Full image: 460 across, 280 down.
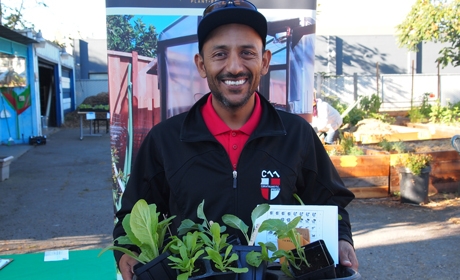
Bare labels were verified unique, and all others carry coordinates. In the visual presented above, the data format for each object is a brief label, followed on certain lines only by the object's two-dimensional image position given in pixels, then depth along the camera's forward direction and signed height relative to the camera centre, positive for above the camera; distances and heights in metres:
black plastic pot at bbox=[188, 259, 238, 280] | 1.41 -0.51
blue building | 14.54 +0.60
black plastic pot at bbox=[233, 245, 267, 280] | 1.47 -0.51
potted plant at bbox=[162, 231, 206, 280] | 1.44 -0.47
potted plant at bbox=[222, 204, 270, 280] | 1.47 -0.49
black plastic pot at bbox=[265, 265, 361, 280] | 1.56 -0.58
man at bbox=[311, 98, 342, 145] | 10.37 -0.47
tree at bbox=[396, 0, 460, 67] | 13.30 +2.16
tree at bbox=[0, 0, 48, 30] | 24.17 +4.29
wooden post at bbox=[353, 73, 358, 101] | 20.09 +0.48
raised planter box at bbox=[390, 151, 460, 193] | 8.06 -1.28
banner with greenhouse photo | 2.99 +0.25
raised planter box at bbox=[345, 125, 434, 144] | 11.09 -0.89
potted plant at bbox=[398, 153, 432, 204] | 7.41 -1.23
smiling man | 1.95 -0.21
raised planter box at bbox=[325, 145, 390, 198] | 7.93 -1.23
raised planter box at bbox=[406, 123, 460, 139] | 12.20 -0.84
